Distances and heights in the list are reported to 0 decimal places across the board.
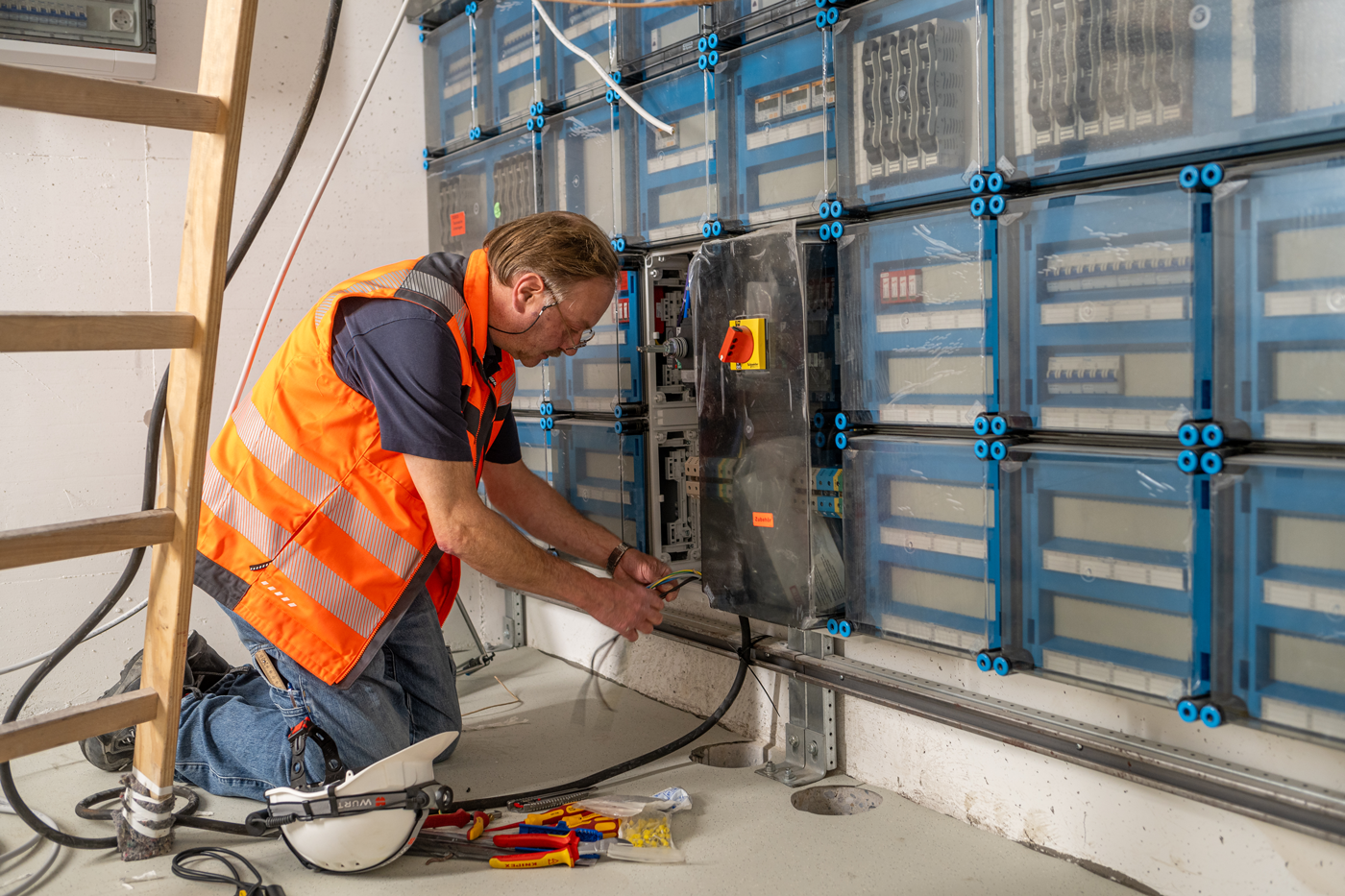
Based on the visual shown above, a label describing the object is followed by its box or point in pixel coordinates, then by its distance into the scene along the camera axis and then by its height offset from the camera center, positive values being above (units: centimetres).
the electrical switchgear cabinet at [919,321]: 164 +16
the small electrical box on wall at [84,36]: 235 +97
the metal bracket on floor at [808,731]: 208 -70
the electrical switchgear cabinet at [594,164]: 242 +66
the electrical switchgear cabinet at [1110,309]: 138 +14
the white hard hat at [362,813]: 166 -67
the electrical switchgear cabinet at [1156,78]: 124 +46
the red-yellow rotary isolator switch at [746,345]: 192 +13
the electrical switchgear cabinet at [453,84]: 293 +104
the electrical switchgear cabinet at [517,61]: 263 +99
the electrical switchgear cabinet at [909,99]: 162 +54
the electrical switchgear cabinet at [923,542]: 167 -24
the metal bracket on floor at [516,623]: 316 -67
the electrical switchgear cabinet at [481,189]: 275 +68
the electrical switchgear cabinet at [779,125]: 189 +59
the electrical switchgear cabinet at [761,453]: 189 -8
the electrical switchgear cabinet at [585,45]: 236 +92
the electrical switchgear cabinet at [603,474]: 250 -16
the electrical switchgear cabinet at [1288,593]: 127 -26
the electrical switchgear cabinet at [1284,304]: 124 +13
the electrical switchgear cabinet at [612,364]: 246 +14
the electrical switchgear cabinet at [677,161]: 216 +58
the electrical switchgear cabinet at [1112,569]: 141 -25
